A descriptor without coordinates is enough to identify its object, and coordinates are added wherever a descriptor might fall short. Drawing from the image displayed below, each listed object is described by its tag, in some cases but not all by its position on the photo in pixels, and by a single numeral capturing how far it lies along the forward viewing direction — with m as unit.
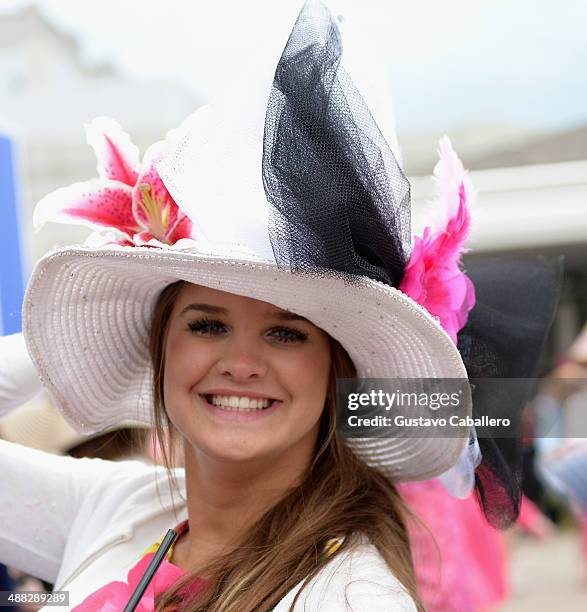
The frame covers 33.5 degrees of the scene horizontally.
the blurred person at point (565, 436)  1.63
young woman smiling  1.33
